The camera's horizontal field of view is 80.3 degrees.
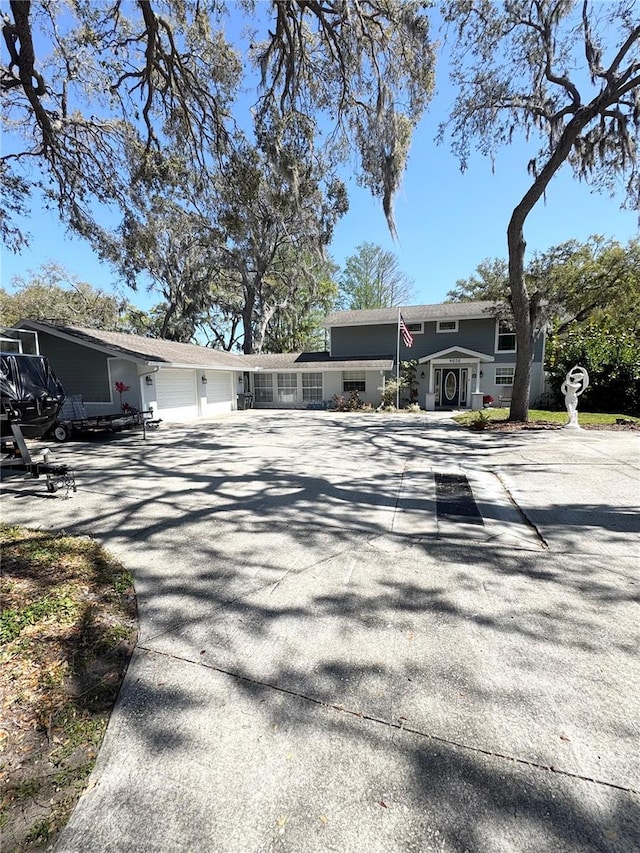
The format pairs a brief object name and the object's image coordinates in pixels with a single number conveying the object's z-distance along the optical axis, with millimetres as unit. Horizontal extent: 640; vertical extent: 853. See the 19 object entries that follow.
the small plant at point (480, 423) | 11609
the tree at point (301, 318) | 30109
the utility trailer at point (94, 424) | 10703
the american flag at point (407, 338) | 17056
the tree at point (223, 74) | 6875
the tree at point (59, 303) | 26781
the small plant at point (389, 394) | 19197
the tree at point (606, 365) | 16156
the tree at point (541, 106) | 9305
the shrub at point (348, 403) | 19281
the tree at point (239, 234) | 8352
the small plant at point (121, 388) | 13328
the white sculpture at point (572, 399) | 11164
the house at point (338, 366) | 14352
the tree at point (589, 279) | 18656
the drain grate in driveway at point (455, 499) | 4777
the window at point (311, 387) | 21656
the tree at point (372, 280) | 32312
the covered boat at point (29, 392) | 6629
